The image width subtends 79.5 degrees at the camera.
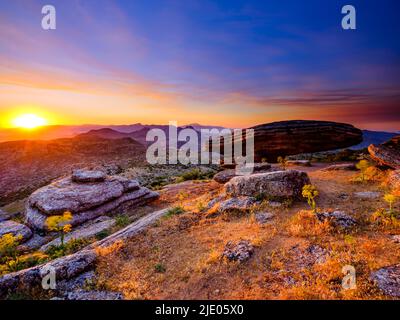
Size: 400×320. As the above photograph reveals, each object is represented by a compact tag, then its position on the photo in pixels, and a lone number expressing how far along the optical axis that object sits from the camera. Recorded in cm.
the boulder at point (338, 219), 982
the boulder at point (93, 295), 693
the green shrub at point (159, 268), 818
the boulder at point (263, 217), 1145
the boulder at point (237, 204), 1324
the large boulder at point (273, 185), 1410
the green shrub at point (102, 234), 1342
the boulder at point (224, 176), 2168
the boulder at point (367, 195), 1393
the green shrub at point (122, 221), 1491
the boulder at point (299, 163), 3178
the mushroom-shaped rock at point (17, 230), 1552
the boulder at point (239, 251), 814
